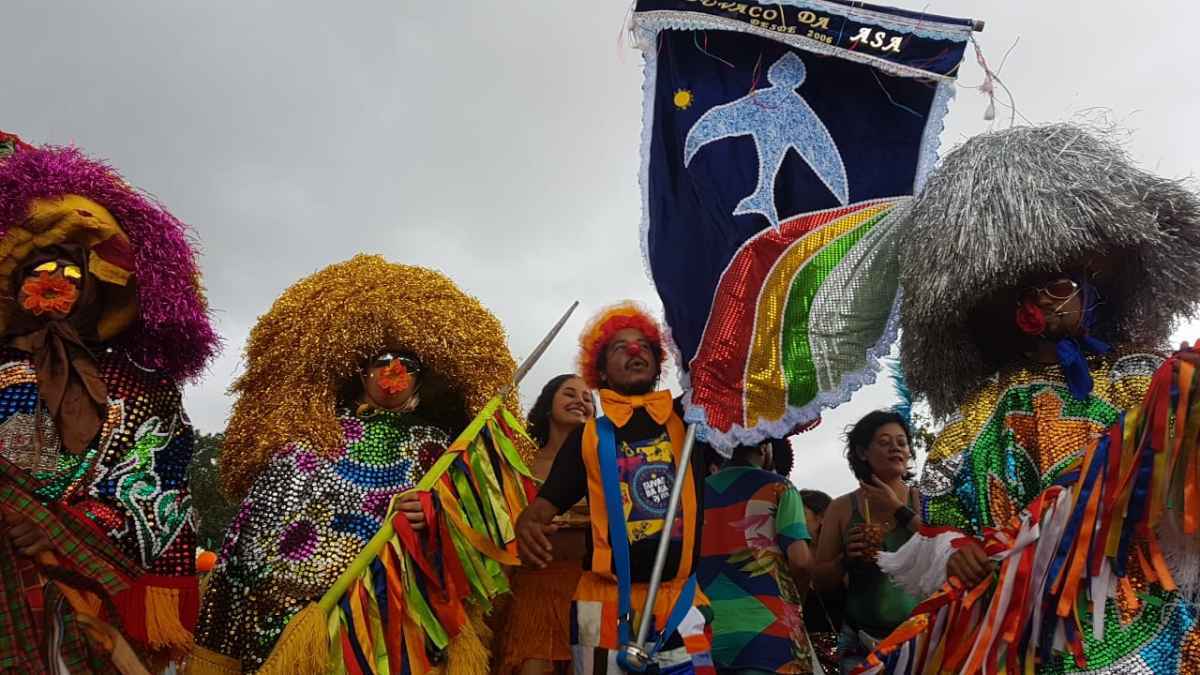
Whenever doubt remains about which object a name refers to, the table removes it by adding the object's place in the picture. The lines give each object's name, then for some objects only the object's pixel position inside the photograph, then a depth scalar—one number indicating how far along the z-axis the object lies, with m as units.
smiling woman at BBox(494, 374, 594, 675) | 4.38
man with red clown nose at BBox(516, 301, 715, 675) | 3.60
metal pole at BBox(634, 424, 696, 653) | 3.52
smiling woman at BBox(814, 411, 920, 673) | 4.56
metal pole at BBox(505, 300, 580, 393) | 4.47
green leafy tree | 16.17
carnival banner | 4.31
